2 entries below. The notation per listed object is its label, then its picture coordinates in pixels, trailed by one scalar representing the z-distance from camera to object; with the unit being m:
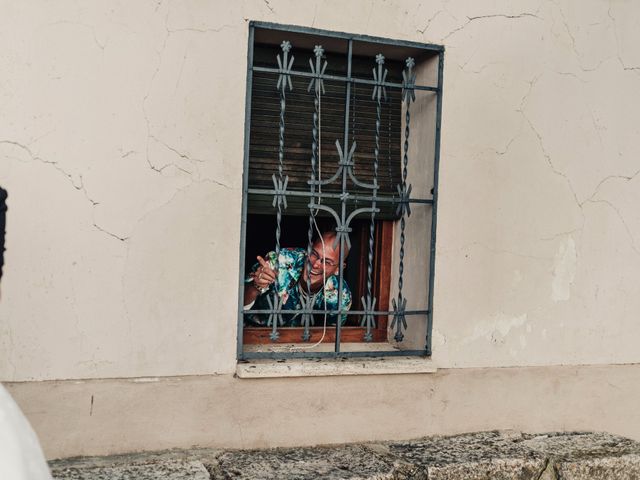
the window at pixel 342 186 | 4.08
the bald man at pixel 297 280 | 4.24
